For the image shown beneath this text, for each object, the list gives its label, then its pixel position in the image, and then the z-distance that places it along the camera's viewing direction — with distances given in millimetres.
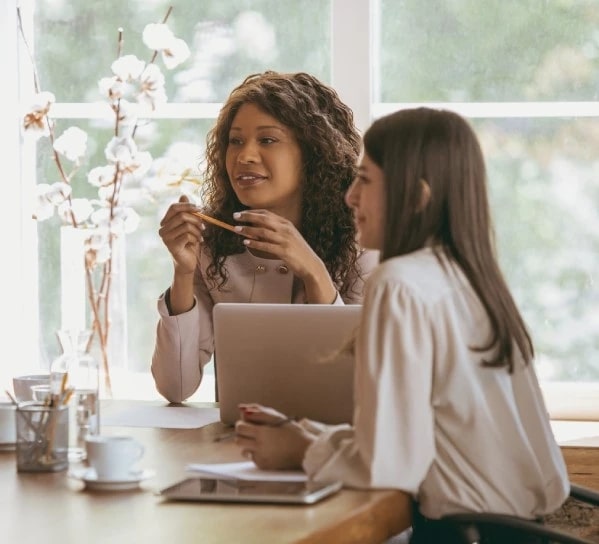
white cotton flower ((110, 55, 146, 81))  5647
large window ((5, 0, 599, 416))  6171
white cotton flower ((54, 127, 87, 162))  5862
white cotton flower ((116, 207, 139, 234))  5844
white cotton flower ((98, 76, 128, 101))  5656
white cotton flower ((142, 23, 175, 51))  5589
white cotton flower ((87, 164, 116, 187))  5904
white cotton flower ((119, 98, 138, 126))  5889
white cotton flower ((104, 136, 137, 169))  5610
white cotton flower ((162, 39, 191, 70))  5607
